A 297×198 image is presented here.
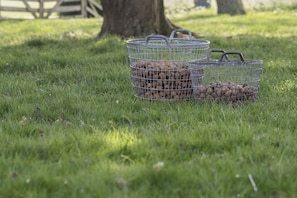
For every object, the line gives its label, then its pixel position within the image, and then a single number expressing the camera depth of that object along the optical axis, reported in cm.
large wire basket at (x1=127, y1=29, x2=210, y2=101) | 975
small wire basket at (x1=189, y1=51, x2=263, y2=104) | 939
